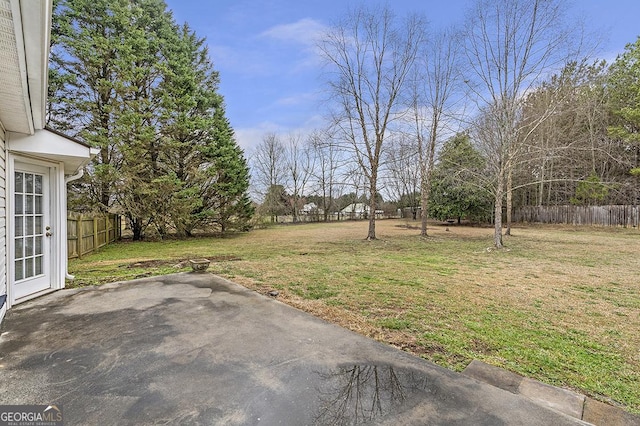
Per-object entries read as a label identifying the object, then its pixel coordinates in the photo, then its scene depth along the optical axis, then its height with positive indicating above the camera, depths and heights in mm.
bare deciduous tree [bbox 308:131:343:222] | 29266 +3776
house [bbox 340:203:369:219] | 33531 -217
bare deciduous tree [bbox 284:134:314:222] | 29562 +4626
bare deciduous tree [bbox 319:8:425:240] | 11695 +5757
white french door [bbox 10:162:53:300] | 3867 -266
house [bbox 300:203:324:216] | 30800 +221
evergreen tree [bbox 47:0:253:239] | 11023 +3939
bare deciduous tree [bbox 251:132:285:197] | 28656 +4997
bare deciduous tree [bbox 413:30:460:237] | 12391 +5269
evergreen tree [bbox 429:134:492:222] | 19716 +846
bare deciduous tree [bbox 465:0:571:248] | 9016 +5002
